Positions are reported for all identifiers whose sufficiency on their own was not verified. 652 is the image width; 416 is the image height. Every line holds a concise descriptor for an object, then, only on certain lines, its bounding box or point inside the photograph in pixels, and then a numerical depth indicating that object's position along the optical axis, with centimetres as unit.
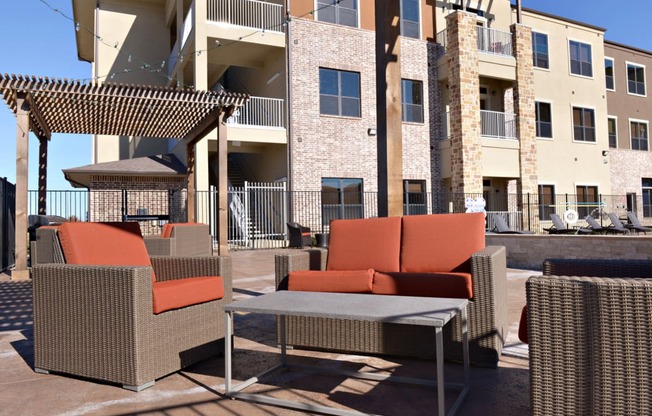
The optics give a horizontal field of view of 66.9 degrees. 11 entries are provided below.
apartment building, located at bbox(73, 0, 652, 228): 1588
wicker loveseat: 327
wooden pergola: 832
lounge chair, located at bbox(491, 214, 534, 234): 1269
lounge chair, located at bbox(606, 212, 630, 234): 1537
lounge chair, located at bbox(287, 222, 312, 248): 1366
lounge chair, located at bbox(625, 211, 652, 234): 1564
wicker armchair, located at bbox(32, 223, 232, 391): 299
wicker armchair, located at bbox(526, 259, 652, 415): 181
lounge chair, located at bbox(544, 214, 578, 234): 1470
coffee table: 238
